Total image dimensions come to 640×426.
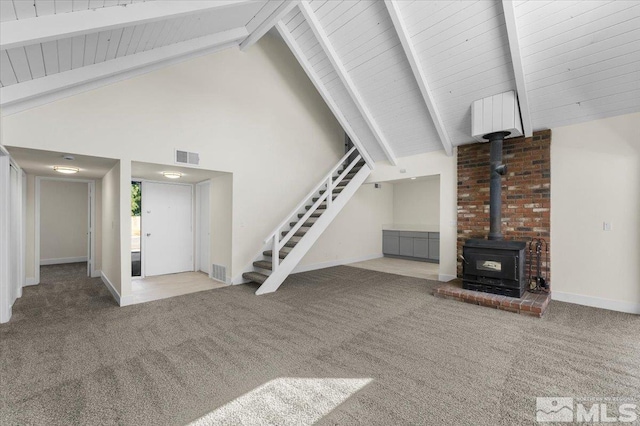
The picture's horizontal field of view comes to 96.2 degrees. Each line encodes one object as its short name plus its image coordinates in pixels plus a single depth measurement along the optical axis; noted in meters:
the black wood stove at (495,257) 4.18
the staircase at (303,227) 5.10
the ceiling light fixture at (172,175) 5.41
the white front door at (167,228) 6.07
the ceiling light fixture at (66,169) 4.79
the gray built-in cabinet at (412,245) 7.90
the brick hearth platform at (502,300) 3.79
